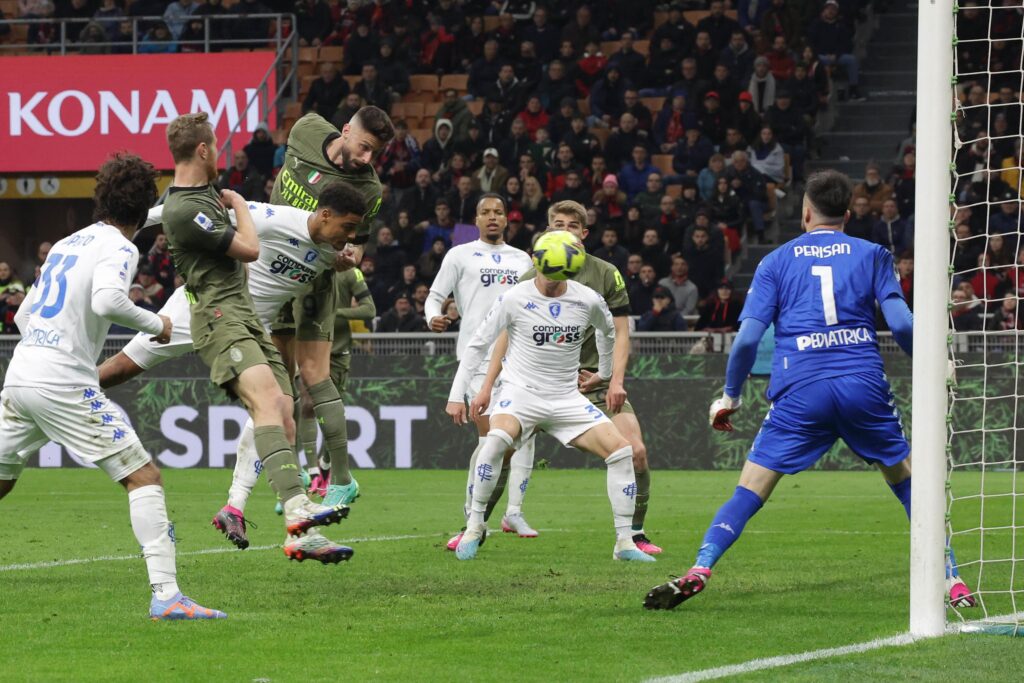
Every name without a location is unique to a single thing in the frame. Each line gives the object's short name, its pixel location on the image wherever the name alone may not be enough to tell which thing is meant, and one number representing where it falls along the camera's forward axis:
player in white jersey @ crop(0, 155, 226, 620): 13.58
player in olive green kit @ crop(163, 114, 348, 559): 15.26
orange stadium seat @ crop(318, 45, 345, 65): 51.29
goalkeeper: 13.99
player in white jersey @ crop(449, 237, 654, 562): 18.44
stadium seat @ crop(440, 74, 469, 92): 48.78
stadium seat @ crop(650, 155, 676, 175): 44.32
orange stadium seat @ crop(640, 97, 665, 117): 45.84
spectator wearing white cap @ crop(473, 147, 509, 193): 42.46
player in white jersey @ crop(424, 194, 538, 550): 21.54
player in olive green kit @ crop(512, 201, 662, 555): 19.82
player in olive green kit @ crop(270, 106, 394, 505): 18.73
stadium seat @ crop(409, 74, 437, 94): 49.03
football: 18.10
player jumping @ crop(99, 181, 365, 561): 16.74
